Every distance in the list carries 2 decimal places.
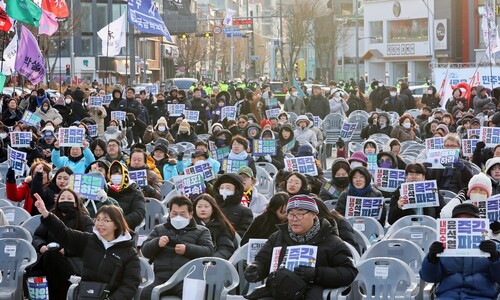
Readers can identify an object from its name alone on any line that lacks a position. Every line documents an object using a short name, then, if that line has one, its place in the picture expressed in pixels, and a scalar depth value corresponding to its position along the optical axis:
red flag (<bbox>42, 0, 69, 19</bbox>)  31.88
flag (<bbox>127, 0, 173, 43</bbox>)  34.53
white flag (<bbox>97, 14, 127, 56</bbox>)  38.28
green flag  24.95
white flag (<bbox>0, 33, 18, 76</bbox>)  30.68
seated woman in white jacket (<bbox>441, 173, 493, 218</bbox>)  10.73
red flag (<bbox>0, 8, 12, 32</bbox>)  24.20
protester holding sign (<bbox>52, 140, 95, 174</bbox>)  16.88
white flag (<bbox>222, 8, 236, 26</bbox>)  77.32
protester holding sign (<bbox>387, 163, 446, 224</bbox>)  13.03
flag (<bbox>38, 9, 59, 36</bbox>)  31.25
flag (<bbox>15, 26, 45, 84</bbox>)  25.50
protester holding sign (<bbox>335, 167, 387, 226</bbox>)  13.14
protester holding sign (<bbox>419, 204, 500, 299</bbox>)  8.80
